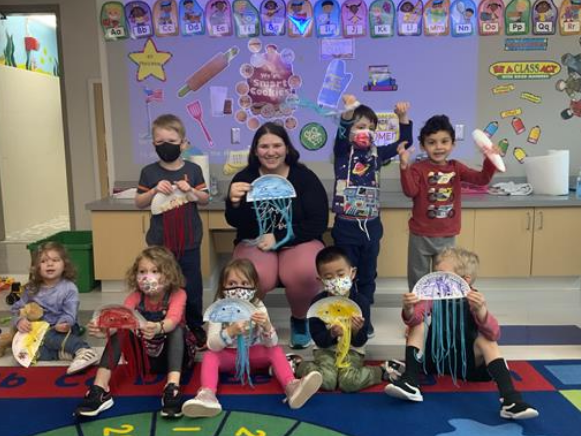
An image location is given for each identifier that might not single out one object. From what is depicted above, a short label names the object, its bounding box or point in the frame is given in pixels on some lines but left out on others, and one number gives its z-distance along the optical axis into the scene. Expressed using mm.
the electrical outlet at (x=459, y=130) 4445
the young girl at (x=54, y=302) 2908
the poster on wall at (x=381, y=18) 4281
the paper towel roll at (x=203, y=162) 4156
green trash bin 4188
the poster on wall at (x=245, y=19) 4289
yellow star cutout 4363
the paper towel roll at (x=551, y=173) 4137
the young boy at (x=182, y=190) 2830
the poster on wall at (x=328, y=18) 4281
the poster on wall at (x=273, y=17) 4285
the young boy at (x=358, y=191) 2920
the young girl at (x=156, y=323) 2391
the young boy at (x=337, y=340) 2531
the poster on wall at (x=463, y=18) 4293
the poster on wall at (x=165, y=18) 4305
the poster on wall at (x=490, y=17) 4297
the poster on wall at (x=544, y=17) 4312
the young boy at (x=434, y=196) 3014
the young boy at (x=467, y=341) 2383
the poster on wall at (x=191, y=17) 4301
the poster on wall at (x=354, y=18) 4281
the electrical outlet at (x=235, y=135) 4453
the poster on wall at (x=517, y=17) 4301
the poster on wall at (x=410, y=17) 4285
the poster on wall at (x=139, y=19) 4305
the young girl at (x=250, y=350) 2336
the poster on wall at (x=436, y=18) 4284
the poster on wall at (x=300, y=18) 4285
